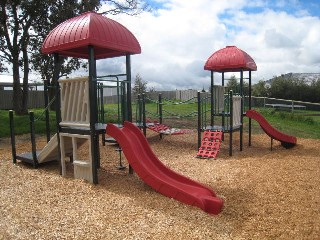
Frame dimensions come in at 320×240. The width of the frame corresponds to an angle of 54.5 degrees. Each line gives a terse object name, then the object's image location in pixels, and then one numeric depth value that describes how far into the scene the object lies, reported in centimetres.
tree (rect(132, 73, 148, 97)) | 3962
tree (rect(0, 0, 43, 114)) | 1478
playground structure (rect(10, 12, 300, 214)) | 545
